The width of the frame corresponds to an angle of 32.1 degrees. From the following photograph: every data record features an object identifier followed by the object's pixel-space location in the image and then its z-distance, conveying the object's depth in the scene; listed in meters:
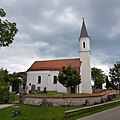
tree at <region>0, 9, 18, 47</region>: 16.88
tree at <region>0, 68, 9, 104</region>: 17.38
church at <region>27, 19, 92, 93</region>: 48.69
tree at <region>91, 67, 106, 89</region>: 68.12
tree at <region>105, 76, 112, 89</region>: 68.43
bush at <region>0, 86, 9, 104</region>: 23.87
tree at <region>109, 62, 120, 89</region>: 71.88
